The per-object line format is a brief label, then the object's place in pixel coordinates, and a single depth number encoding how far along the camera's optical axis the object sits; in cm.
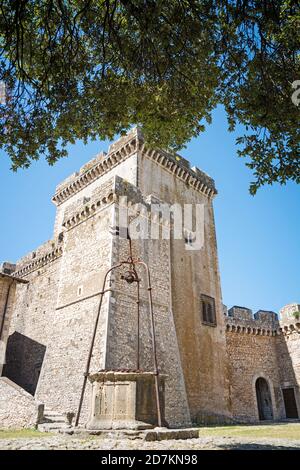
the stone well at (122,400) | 744
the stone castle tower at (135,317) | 1259
